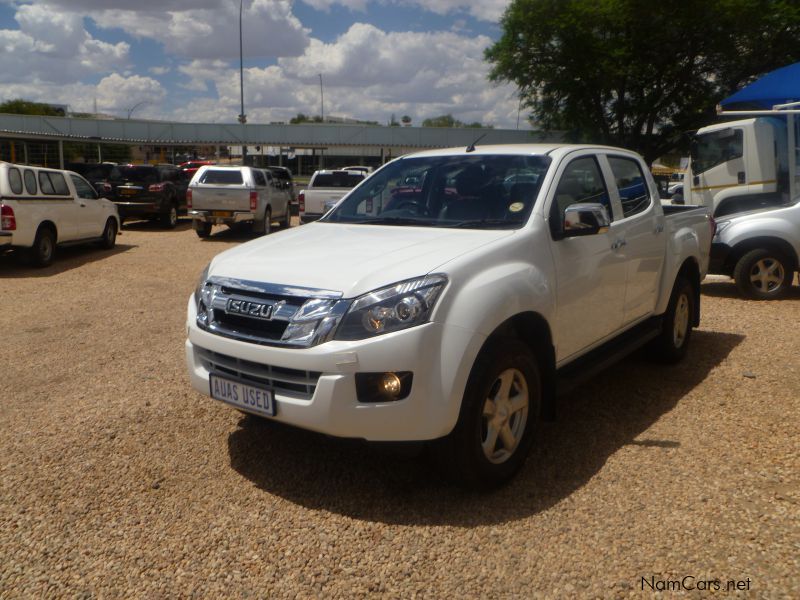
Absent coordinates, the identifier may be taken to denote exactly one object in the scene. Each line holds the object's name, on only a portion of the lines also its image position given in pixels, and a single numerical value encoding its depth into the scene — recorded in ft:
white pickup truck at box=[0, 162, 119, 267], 36.27
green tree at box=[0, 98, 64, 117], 248.73
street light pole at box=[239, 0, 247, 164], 139.44
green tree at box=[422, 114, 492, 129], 301.35
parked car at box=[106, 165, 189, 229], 63.10
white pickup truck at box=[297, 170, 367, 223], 57.52
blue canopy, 39.19
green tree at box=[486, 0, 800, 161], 84.23
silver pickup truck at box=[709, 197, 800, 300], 30.04
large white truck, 36.83
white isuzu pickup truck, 10.66
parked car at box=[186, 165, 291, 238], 55.67
